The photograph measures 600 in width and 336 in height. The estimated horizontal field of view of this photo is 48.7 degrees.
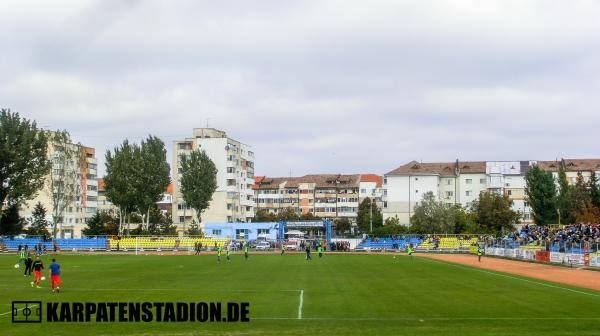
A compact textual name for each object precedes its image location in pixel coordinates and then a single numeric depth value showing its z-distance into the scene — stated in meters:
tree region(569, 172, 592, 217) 111.25
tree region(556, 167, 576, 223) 116.00
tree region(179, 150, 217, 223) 123.62
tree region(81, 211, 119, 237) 118.56
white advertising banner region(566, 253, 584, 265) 58.94
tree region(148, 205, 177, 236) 118.45
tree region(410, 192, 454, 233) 118.88
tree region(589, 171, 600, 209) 102.69
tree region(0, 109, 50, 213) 96.69
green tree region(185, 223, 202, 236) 118.44
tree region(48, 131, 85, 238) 109.44
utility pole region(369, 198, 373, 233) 142.39
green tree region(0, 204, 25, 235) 105.12
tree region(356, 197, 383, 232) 155.12
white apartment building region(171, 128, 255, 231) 143.88
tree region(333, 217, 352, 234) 166.75
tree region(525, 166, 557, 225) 118.31
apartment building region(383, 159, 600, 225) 144.38
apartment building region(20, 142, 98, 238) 111.25
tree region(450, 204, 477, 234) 120.38
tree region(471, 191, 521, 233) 116.56
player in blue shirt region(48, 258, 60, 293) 32.00
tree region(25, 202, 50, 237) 119.47
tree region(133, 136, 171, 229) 113.62
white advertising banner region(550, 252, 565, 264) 62.00
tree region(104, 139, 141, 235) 112.06
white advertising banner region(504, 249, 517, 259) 75.82
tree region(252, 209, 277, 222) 166.55
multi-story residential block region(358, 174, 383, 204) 183.00
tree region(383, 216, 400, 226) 134.41
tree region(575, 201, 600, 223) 98.25
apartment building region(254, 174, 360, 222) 185.25
